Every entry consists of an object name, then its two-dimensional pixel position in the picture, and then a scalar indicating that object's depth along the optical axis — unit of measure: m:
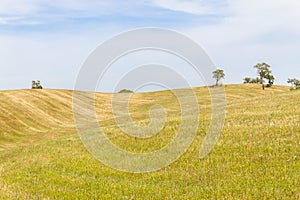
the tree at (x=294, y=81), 170.88
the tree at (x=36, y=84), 131.30
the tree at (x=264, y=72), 128.12
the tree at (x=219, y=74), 148.50
